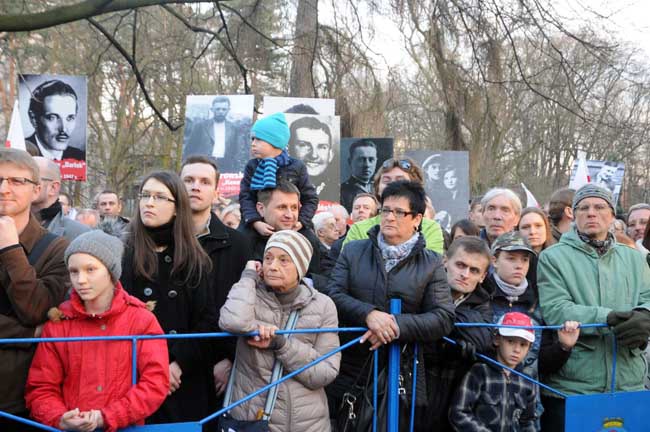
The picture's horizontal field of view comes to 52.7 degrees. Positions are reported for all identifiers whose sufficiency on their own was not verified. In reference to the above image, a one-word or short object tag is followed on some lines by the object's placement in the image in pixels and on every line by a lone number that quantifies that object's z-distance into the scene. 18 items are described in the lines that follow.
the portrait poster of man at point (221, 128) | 8.80
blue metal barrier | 2.79
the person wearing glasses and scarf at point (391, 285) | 3.18
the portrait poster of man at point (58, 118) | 8.17
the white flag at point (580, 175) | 8.28
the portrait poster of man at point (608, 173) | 10.20
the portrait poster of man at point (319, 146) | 8.74
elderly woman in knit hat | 3.06
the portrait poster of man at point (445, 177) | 9.15
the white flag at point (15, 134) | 6.32
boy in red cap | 3.45
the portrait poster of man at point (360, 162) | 9.02
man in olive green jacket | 3.72
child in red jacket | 2.72
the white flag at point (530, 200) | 7.96
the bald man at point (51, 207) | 4.04
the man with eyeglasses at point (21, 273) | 2.84
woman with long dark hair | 3.30
